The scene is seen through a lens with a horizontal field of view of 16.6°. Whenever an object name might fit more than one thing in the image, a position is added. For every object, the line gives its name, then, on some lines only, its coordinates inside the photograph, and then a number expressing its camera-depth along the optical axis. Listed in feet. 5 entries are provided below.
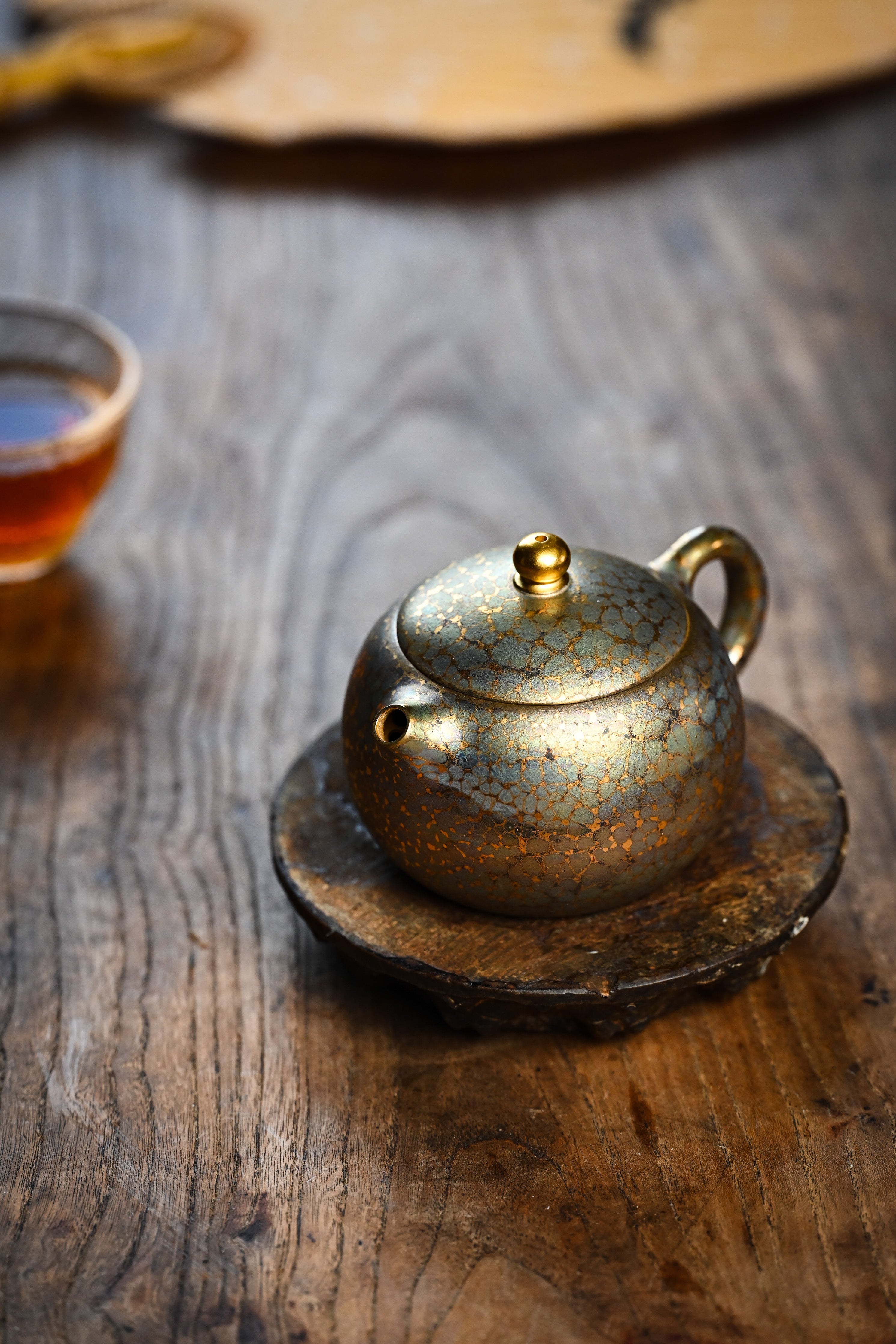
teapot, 2.02
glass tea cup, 2.52
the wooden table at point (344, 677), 1.98
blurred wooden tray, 3.63
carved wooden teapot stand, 2.03
